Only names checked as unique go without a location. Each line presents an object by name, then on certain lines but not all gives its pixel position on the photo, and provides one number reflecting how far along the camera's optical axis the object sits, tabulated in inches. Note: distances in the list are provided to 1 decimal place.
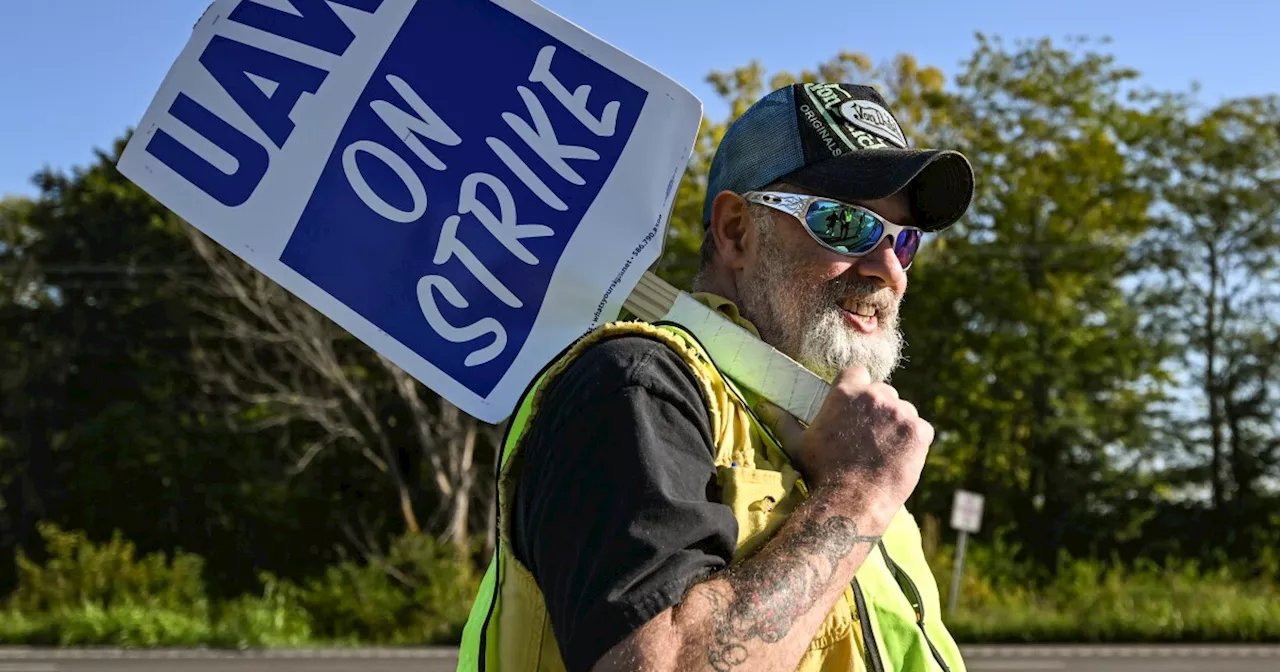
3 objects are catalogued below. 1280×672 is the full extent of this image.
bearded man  57.3
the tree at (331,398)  898.7
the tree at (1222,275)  1030.4
